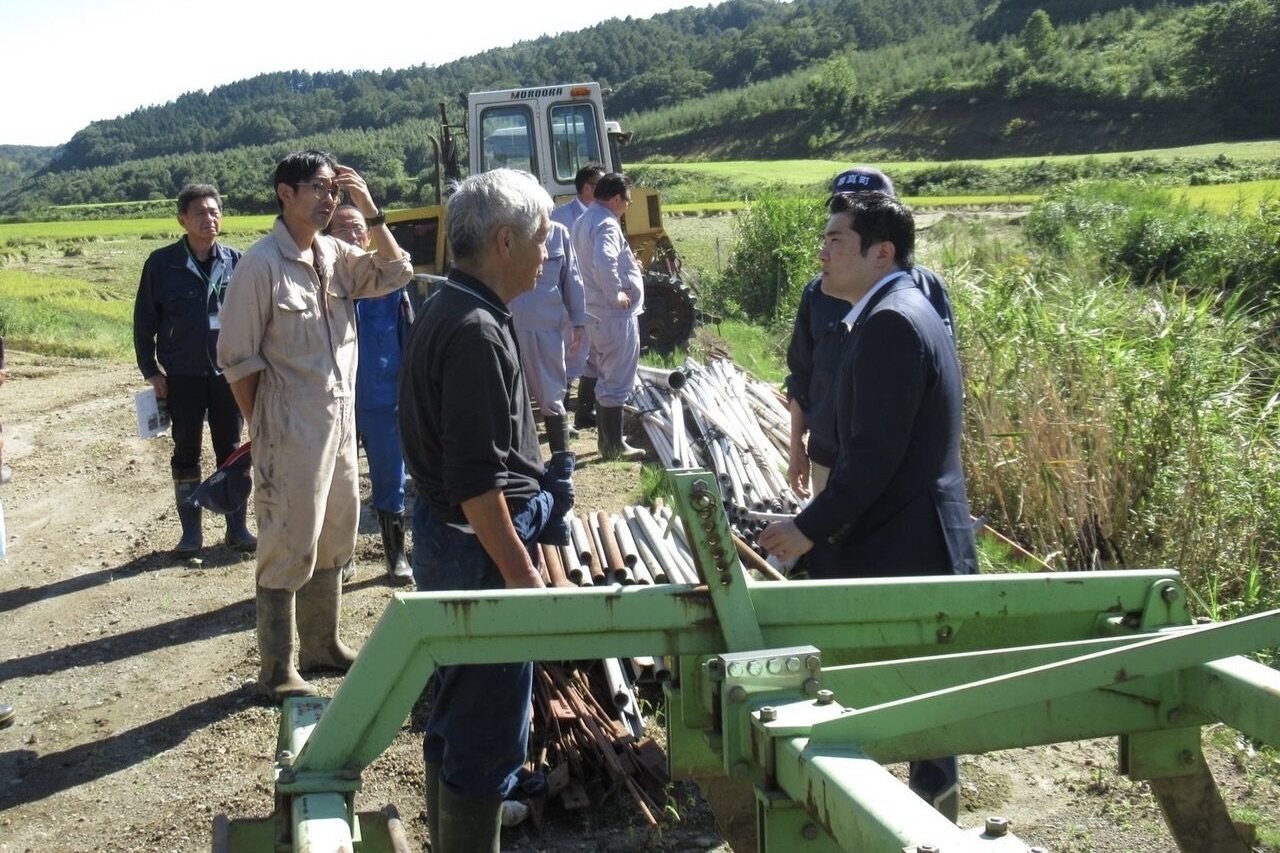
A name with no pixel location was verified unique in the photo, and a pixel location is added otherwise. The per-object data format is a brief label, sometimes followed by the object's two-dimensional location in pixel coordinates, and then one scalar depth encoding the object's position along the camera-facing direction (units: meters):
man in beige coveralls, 4.34
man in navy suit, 2.99
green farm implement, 1.90
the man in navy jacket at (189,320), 6.08
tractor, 11.82
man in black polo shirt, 2.82
